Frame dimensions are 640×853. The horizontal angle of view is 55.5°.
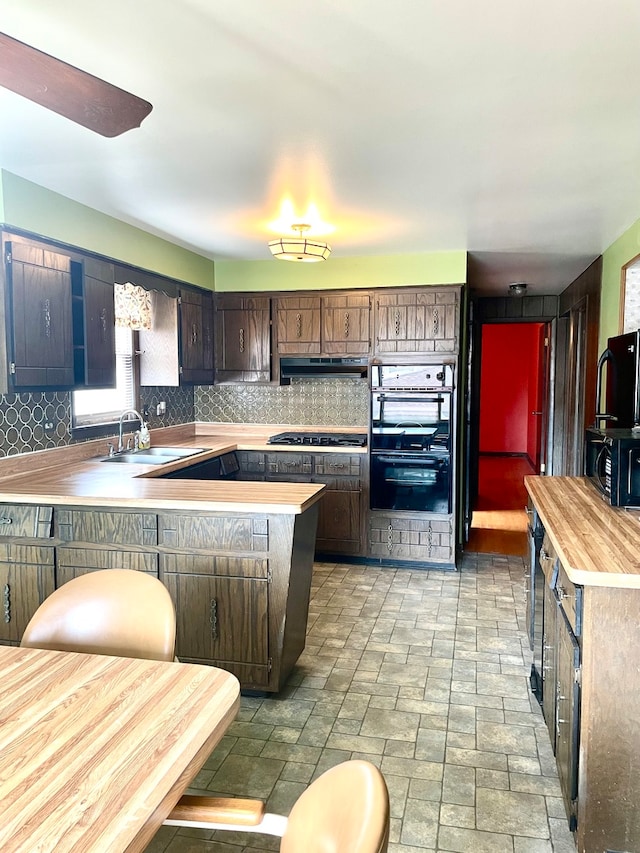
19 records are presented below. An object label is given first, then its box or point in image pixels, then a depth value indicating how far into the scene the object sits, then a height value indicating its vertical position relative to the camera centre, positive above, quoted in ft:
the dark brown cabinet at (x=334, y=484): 16.03 -2.46
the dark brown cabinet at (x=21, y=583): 9.68 -3.08
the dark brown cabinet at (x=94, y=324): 11.64 +1.31
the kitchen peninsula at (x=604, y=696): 5.63 -2.87
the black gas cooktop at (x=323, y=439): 16.48 -1.33
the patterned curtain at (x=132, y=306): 13.51 +1.94
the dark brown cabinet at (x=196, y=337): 15.89 +1.44
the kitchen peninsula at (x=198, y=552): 8.93 -2.47
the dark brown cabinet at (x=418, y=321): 15.70 +1.82
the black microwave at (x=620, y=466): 7.39 -0.97
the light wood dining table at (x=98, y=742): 3.19 -2.27
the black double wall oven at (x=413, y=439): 15.65 -1.26
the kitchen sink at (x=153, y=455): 13.61 -1.50
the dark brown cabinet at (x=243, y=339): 17.17 +1.47
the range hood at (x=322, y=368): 16.58 +0.63
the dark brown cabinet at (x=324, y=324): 16.35 +1.81
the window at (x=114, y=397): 13.33 -0.16
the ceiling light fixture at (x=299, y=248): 11.83 +2.80
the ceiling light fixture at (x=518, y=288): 20.65 +3.50
